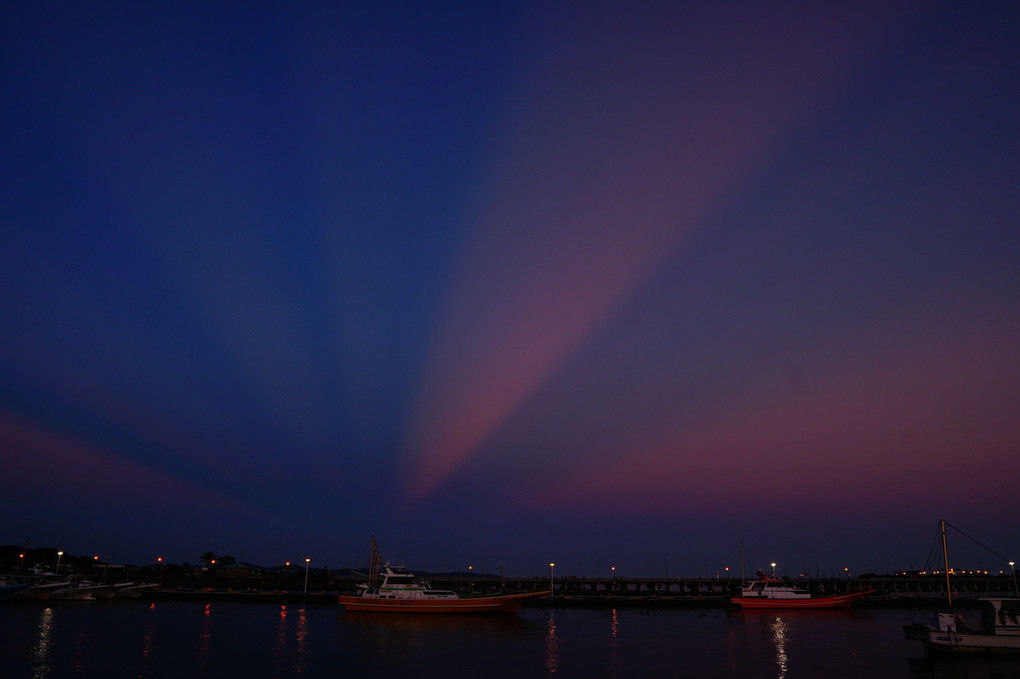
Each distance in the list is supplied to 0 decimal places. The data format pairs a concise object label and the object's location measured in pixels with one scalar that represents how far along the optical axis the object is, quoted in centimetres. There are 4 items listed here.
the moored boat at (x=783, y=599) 9094
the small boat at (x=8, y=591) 8506
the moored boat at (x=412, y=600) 7281
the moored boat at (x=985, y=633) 4228
